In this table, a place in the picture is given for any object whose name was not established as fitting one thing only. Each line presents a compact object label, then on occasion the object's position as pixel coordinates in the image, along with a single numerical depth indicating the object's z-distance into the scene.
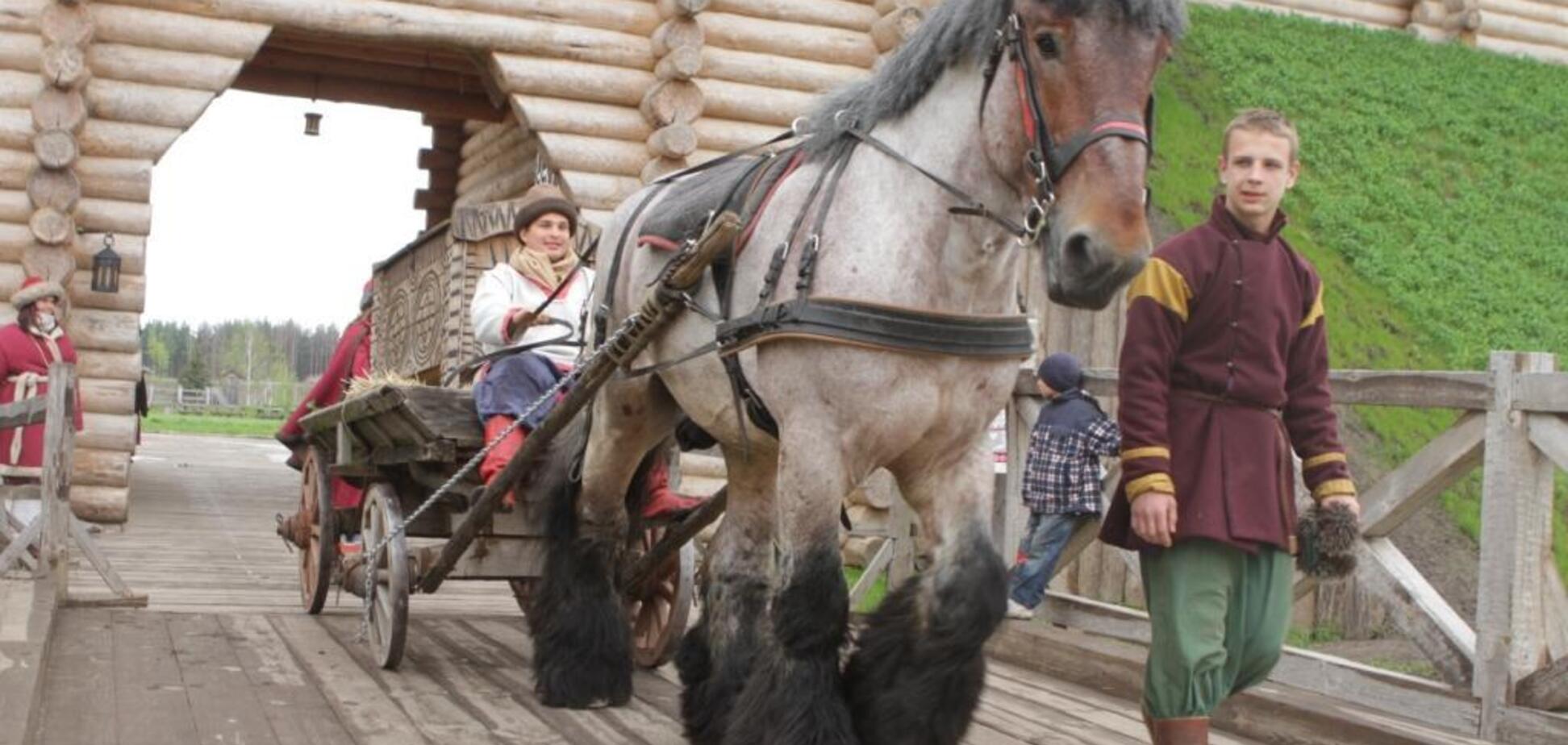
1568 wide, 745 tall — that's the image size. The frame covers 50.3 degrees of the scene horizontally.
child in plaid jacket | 7.76
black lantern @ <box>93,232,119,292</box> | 11.19
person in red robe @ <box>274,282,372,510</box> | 9.00
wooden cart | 5.96
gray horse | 3.57
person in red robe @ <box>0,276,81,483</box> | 9.73
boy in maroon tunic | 3.77
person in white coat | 5.88
